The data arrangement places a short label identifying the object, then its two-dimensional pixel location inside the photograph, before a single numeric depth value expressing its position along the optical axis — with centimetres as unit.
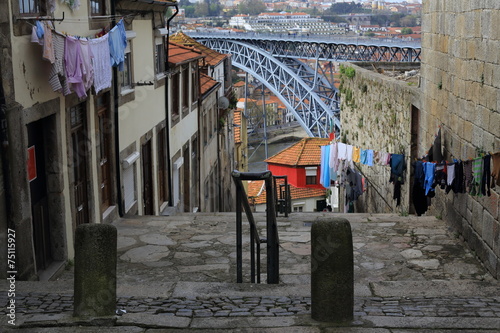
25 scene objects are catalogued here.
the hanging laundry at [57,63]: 624
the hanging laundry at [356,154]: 1242
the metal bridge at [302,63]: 4441
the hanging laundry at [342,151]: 1276
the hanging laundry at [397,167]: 1014
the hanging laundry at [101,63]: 724
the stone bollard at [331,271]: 389
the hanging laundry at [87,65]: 673
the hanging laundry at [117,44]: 799
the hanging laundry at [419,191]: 824
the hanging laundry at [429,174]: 798
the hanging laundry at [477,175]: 672
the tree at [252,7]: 16125
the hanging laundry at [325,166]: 1345
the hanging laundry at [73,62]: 646
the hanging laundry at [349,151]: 1271
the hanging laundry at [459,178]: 738
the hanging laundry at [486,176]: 652
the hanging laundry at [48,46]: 594
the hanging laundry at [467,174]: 714
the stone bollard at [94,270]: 395
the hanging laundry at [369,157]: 1111
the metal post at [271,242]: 534
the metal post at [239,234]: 523
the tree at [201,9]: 14885
